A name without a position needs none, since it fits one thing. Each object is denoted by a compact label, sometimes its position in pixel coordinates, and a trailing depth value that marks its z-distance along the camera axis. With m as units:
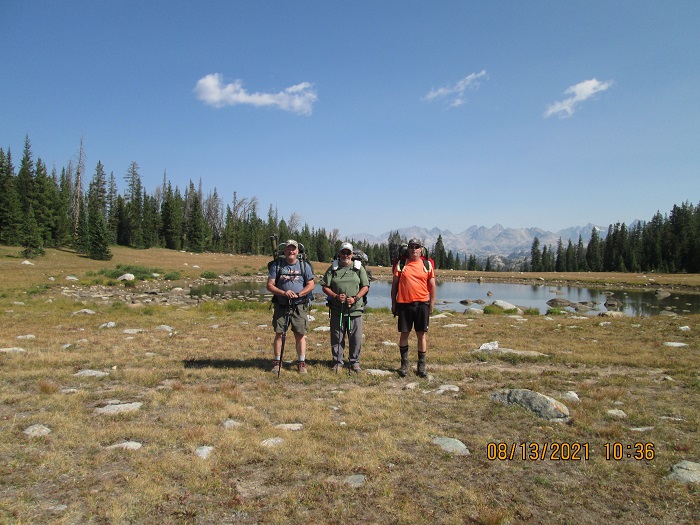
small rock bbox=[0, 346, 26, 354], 8.29
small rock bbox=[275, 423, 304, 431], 4.98
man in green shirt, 7.84
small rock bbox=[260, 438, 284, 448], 4.44
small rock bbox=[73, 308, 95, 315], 14.93
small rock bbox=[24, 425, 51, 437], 4.49
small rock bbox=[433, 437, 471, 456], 4.41
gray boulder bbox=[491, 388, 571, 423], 5.30
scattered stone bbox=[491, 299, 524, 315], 21.24
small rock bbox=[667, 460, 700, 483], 3.80
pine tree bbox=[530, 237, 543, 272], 139.21
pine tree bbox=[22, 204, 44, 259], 41.23
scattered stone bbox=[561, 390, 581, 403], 6.01
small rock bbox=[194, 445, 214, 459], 4.18
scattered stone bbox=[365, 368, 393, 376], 7.55
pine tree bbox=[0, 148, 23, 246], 48.78
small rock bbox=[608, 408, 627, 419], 5.38
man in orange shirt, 7.55
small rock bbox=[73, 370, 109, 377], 7.03
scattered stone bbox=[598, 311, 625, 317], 18.64
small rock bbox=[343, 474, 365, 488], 3.72
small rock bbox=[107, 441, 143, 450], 4.30
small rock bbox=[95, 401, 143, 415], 5.30
